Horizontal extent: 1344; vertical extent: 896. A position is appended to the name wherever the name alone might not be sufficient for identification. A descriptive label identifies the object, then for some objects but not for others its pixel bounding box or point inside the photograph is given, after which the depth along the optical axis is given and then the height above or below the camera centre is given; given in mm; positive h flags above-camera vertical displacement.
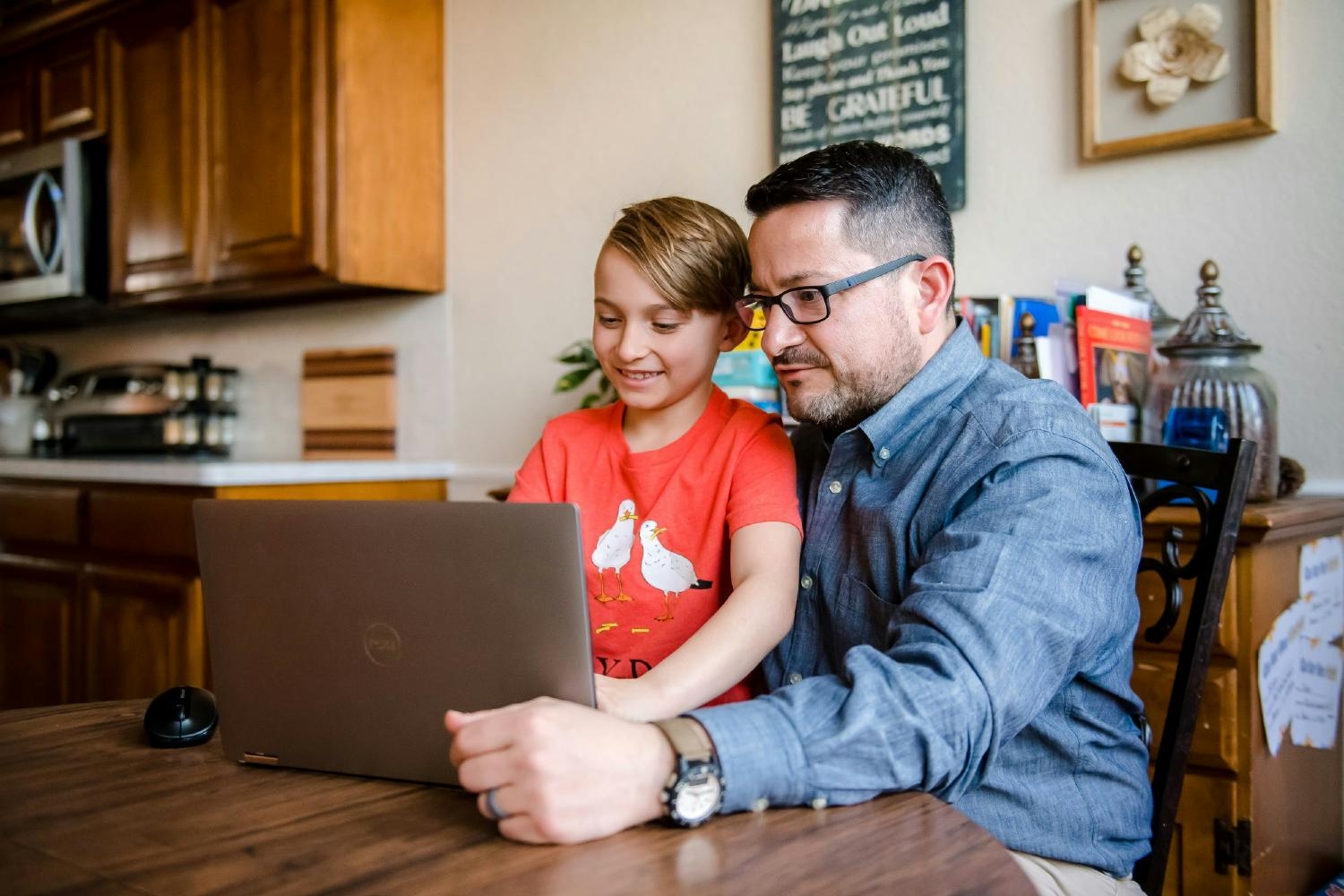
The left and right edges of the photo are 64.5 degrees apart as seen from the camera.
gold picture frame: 1681 +567
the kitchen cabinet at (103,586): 2527 -357
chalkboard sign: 2004 +715
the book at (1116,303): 1591 +207
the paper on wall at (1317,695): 1528 -380
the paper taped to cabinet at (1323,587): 1549 -223
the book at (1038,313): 1635 +196
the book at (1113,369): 1574 +105
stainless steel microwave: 3195 +696
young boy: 1162 -29
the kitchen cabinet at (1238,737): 1390 -394
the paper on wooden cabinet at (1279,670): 1427 -320
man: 723 -144
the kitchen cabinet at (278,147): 2652 +793
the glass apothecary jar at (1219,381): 1500 +81
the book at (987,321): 1696 +190
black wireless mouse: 946 -244
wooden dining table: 630 -260
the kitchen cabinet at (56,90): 3205 +1114
